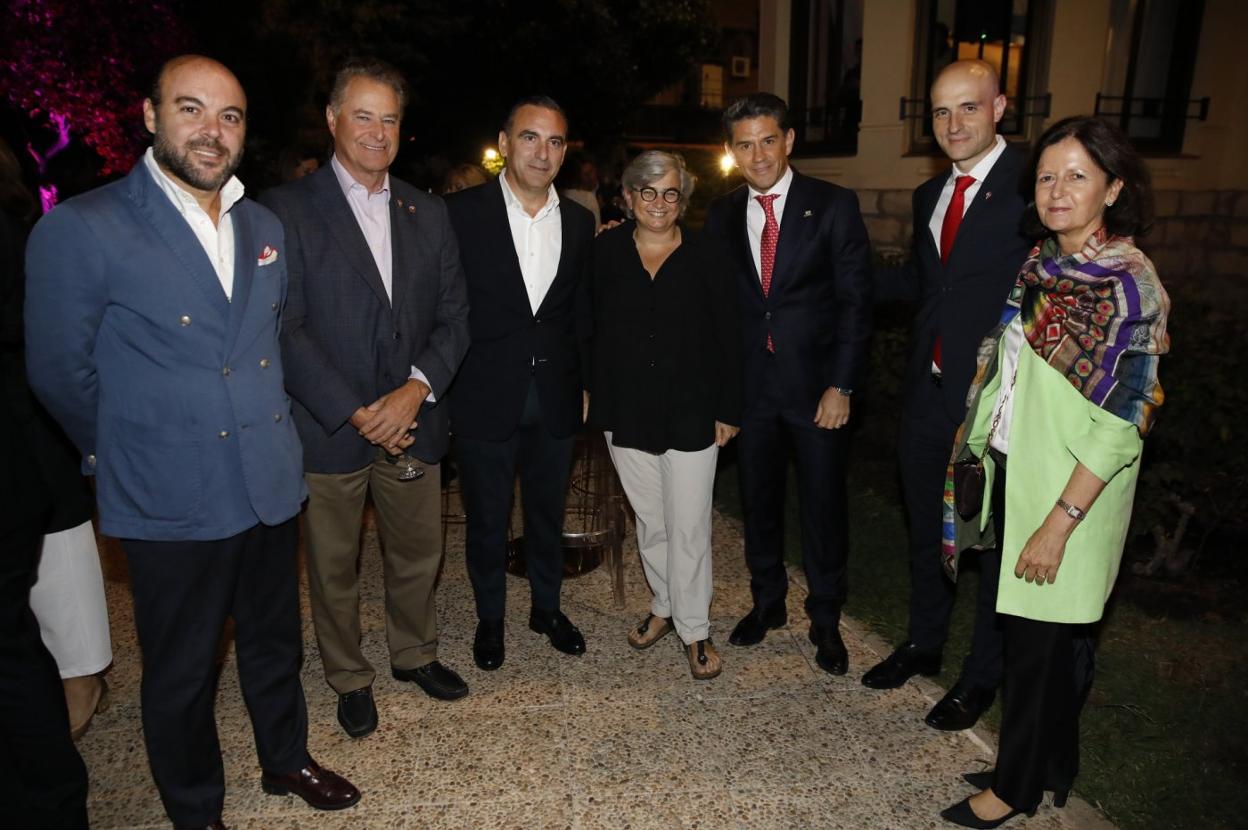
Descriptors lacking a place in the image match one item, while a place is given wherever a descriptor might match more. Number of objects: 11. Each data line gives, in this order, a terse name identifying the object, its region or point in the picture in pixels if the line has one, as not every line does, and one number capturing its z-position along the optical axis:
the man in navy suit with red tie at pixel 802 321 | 3.78
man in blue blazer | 2.42
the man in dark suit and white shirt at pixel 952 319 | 3.37
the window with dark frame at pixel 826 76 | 9.06
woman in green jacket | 2.46
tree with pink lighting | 11.73
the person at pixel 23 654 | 2.60
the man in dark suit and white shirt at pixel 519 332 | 3.71
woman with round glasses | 3.65
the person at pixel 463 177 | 6.91
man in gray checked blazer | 3.17
